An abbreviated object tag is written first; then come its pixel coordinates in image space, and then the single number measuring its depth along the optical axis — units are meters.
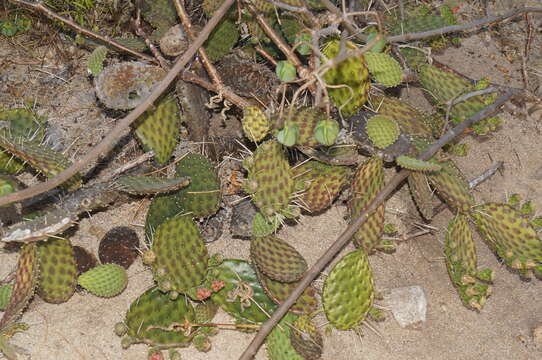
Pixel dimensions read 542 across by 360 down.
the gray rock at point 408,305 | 2.21
